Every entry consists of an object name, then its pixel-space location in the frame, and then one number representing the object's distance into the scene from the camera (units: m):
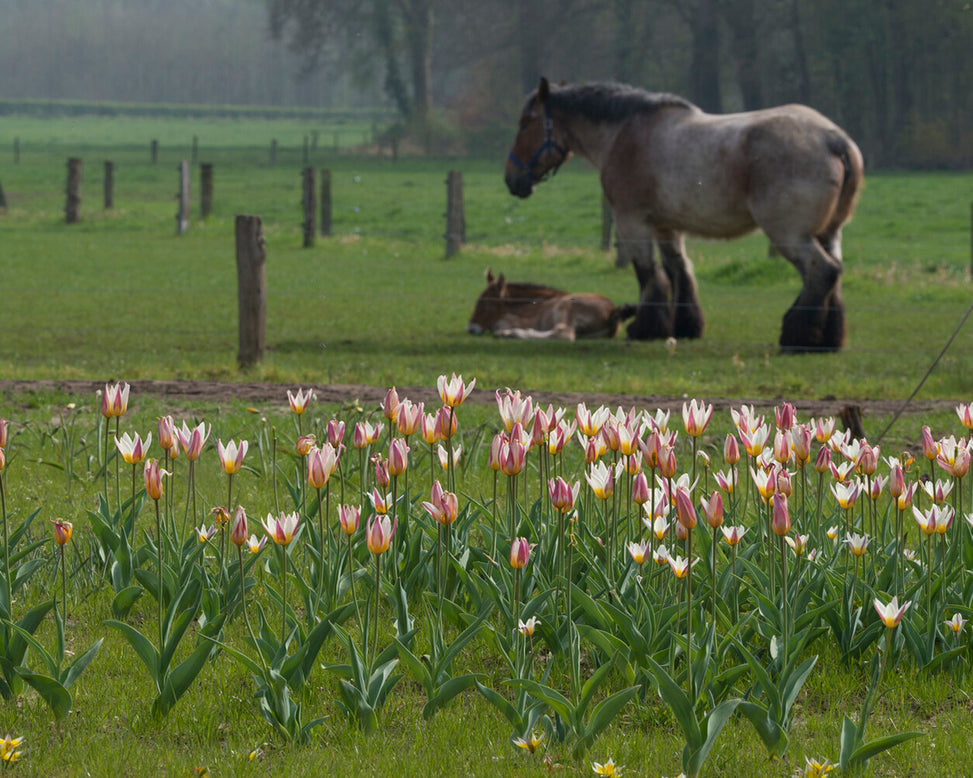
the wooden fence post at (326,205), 57.12
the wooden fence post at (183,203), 56.34
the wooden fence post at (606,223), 50.22
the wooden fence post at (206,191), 62.81
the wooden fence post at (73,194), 61.08
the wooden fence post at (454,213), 50.09
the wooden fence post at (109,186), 68.00
